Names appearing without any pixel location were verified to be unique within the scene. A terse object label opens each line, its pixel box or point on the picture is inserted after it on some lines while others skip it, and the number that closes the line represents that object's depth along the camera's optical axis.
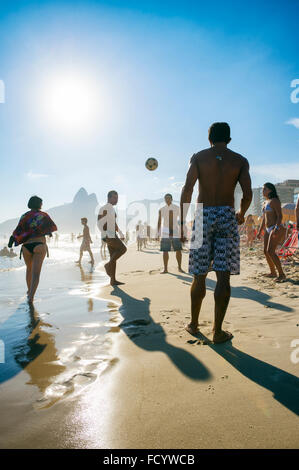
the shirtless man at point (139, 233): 20.08
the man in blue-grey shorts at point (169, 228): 7.41
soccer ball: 11.69
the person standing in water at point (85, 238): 11.08
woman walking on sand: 4.57
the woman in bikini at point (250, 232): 16.00
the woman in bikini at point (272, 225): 5.60
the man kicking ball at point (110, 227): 6.04
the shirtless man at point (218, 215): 2.49
